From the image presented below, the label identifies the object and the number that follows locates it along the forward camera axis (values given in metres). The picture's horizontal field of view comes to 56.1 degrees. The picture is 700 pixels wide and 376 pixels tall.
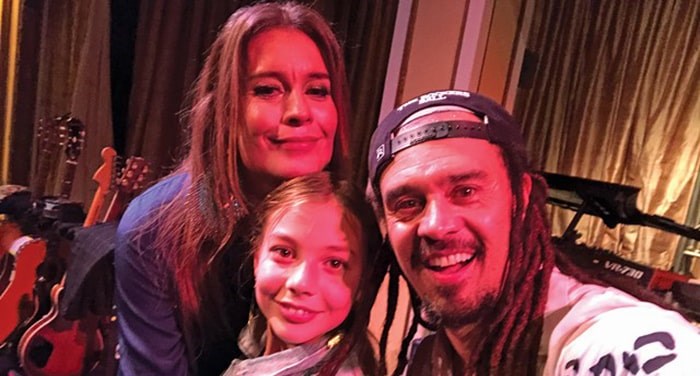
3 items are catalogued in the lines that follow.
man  0.82
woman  1.09
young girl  0.97
